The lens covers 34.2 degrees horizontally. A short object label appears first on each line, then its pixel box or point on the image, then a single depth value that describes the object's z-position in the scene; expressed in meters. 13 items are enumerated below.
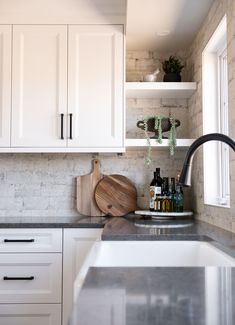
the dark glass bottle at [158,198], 2.76
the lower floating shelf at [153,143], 2.78
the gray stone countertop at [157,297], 0.63
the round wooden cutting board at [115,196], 3.01
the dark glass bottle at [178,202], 2.84
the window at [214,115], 2.53
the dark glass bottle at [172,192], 2.81
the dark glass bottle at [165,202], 2.77
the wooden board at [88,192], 3.03
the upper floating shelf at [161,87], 2.82
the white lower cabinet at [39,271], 2.49
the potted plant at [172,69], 2.94
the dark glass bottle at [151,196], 2.80
